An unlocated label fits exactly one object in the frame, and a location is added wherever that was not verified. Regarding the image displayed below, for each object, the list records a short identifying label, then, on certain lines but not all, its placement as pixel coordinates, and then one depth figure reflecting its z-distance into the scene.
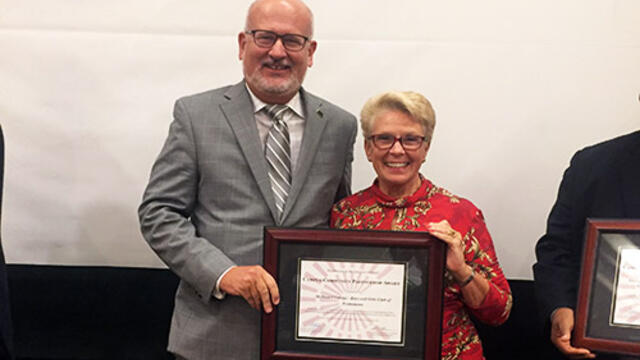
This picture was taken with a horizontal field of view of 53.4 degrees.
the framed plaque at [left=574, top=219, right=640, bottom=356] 1.41
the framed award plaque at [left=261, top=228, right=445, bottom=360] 1.43
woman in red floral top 1.61
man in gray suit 1.66
